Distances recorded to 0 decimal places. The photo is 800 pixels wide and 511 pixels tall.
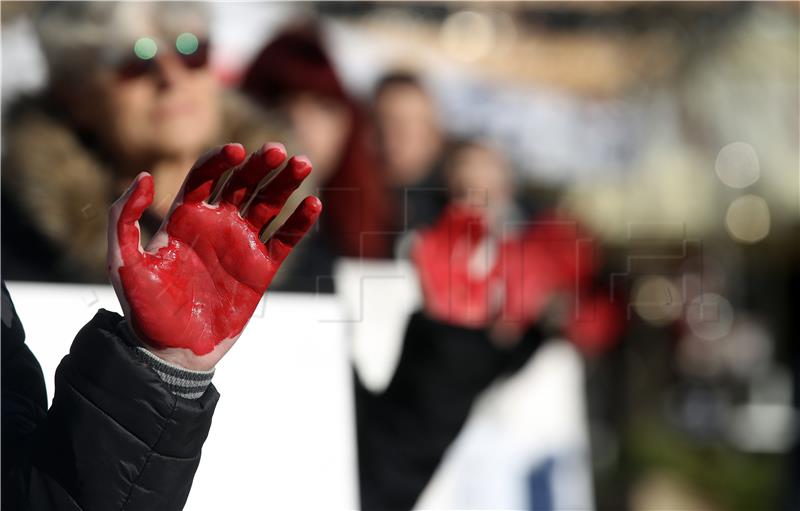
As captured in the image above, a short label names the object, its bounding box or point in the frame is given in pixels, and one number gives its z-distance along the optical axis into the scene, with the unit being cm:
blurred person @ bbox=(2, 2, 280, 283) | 410
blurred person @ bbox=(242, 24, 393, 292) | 444
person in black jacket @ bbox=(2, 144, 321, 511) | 380
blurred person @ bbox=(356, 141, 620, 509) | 612
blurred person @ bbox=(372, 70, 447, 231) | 726
